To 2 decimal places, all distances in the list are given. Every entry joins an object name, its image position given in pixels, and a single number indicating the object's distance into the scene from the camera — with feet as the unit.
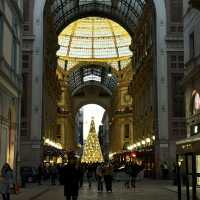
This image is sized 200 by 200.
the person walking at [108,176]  103.50
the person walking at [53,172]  138.01
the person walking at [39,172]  133.83
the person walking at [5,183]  67.26
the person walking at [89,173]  125.62
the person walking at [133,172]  116.26
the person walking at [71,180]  59.98
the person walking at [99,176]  106.28
